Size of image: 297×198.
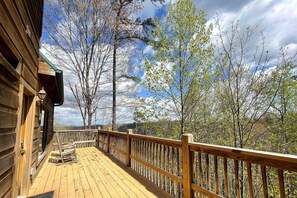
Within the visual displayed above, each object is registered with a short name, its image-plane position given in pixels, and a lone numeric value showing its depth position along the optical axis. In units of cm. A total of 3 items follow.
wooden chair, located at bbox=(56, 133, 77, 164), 442
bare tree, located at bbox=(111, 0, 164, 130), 874
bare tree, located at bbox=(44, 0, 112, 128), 787
